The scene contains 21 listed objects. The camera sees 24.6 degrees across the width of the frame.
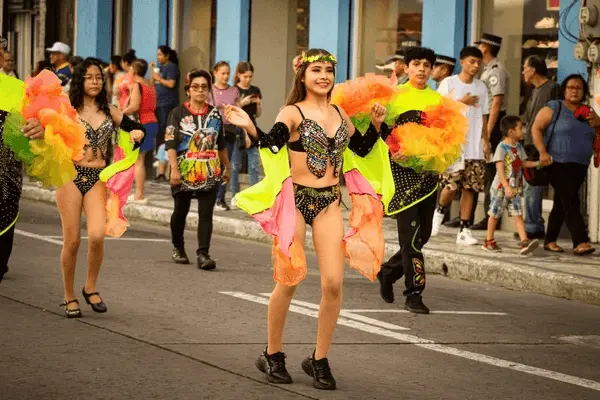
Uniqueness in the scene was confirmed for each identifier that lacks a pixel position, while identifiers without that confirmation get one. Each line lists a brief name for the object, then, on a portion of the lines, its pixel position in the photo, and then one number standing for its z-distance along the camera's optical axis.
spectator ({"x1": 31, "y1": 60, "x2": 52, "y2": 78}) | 20.45
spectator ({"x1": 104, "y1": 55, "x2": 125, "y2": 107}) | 23.18
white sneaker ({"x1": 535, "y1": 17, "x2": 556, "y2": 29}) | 16.06
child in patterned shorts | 14.22
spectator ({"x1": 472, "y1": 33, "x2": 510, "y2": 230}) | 15.95
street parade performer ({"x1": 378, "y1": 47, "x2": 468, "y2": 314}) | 9.98
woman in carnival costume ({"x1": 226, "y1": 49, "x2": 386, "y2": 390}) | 7.52
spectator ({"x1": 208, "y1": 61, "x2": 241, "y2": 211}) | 18.23
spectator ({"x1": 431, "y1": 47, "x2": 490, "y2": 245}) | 14.68
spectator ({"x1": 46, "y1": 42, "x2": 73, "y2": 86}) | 19.94
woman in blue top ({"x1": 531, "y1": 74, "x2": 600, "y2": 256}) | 14.30
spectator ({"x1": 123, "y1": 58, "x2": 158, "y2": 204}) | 18.50
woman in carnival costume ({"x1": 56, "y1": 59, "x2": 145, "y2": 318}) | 9.62
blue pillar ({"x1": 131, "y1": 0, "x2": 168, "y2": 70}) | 24.19
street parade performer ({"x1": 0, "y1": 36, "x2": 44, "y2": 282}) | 7.67
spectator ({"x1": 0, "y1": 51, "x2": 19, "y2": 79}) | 21.53
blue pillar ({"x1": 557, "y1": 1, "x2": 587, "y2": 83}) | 15.55
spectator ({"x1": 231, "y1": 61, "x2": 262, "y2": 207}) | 18.55
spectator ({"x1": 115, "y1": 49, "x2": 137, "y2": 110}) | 19.01
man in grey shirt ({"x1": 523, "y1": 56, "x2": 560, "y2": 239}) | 15.21
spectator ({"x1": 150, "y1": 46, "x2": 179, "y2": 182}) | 22.67
